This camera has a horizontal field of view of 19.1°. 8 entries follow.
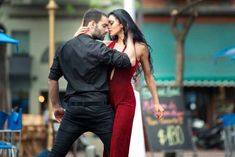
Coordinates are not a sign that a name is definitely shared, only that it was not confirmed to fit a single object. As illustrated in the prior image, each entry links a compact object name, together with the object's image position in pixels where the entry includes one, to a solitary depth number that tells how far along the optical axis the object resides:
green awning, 28.25
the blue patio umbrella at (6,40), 10.22
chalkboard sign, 13.66
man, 6.55
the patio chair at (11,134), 9.01
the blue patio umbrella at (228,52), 15.37
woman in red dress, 6.59
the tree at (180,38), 18.08
